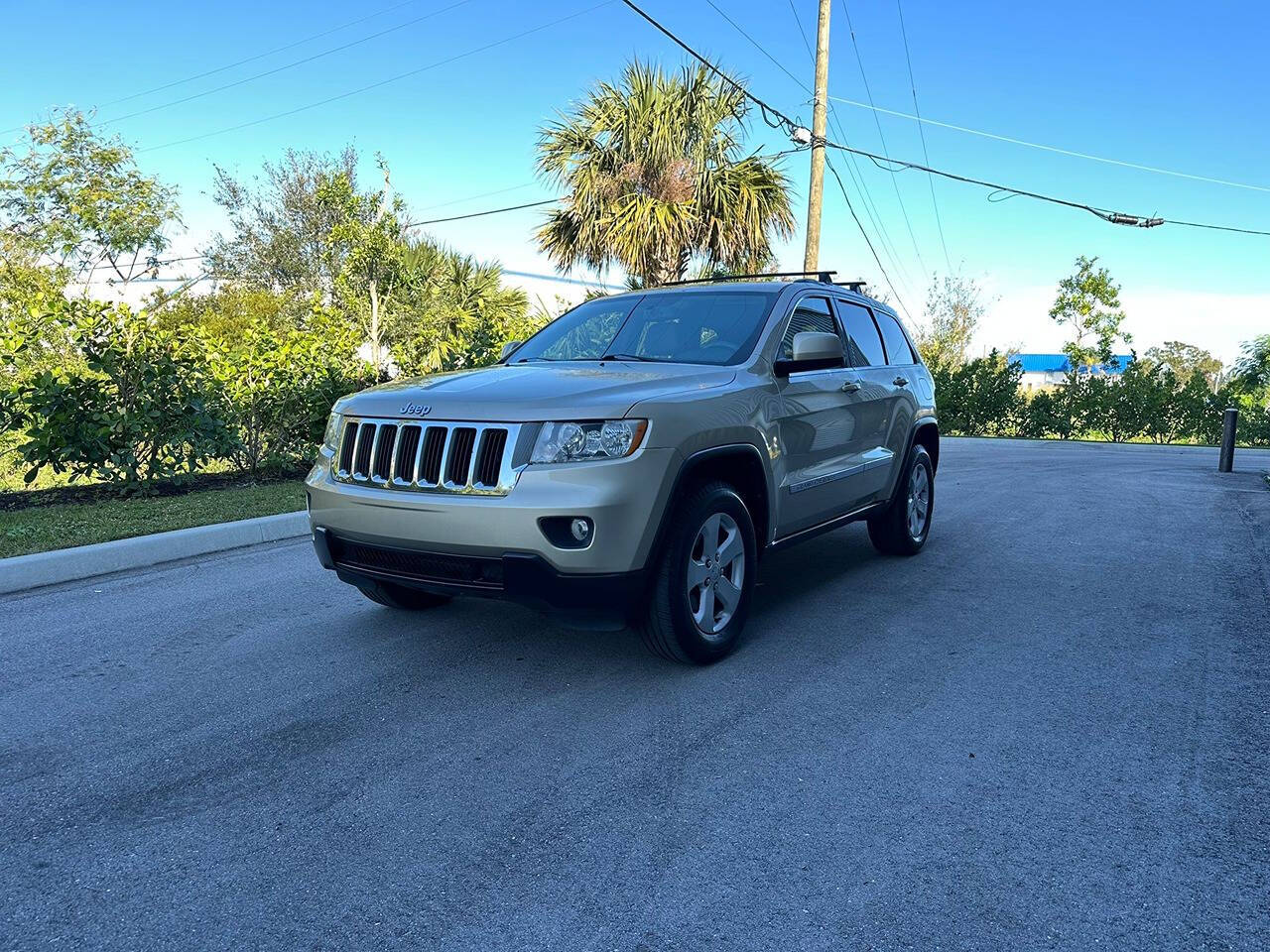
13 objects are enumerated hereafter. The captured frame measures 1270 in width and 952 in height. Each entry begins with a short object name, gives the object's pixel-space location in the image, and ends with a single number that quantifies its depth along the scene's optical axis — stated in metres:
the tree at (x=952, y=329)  41.78
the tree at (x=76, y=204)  23.92
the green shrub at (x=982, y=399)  23.67
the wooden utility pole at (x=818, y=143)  18.39
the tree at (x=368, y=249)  18.69
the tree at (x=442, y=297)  21.66
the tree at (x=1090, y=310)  33.62
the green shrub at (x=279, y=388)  9.90
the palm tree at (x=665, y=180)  19.05
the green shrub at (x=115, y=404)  8.14
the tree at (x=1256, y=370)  27.98
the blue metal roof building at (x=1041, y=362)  114.78
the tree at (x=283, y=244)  29.69
